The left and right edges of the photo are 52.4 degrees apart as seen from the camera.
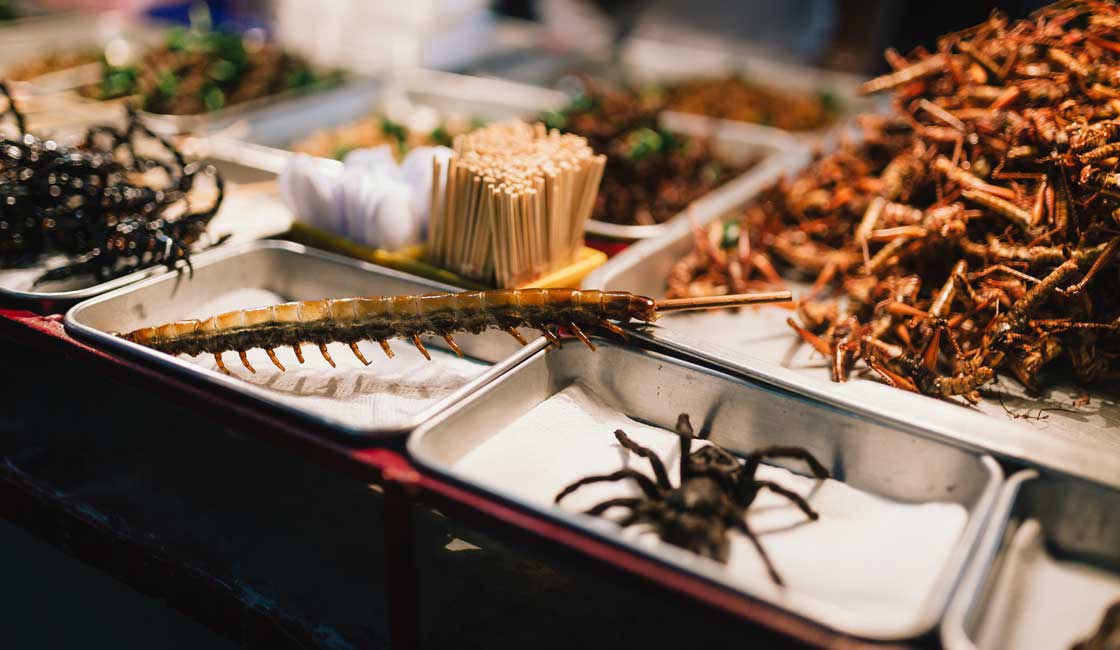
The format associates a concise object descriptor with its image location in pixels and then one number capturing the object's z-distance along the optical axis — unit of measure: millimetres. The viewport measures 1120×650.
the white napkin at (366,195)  559
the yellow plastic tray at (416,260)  543
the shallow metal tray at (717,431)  374
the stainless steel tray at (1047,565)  388
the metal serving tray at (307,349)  430
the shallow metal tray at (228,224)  503
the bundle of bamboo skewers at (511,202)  514
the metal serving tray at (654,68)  1048
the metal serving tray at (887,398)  409
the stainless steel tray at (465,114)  756
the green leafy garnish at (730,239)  640
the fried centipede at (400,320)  469
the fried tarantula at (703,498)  392
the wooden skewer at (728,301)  463
